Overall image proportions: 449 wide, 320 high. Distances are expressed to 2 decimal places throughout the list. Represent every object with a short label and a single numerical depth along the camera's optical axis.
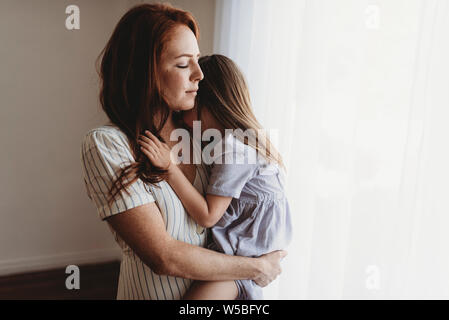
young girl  0.99
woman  0.89
